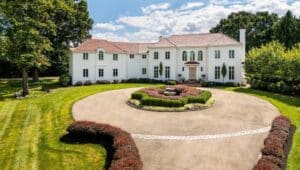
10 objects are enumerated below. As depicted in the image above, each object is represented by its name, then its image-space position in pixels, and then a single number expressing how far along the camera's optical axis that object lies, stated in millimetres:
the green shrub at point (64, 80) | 28998
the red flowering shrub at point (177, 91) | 18410
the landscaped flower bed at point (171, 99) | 16839
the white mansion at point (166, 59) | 29240
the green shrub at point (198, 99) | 17487
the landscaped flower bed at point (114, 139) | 8265
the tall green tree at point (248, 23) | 47540
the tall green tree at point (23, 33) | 21903
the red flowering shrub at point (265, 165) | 7964
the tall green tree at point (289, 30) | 38555
